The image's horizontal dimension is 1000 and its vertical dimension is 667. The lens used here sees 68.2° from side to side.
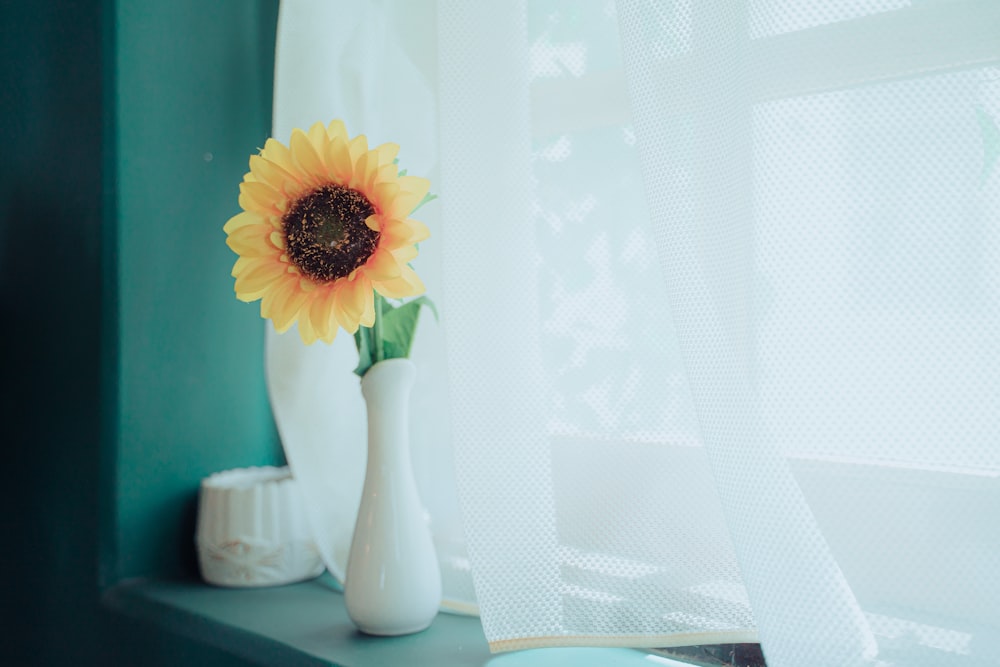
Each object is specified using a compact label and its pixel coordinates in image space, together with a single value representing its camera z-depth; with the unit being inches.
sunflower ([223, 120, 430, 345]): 26.1
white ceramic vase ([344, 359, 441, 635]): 29.6
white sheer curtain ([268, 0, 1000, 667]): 20.8
